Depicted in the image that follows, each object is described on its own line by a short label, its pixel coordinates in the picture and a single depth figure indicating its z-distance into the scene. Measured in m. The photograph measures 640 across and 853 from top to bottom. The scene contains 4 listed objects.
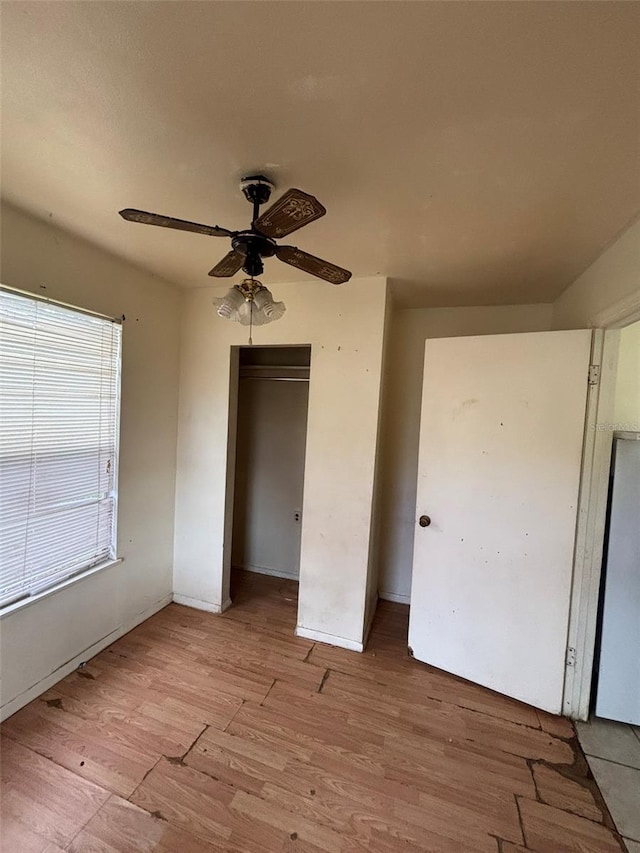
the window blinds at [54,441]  1.70
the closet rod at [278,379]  3.14
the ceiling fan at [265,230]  1.04
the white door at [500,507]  1.89
